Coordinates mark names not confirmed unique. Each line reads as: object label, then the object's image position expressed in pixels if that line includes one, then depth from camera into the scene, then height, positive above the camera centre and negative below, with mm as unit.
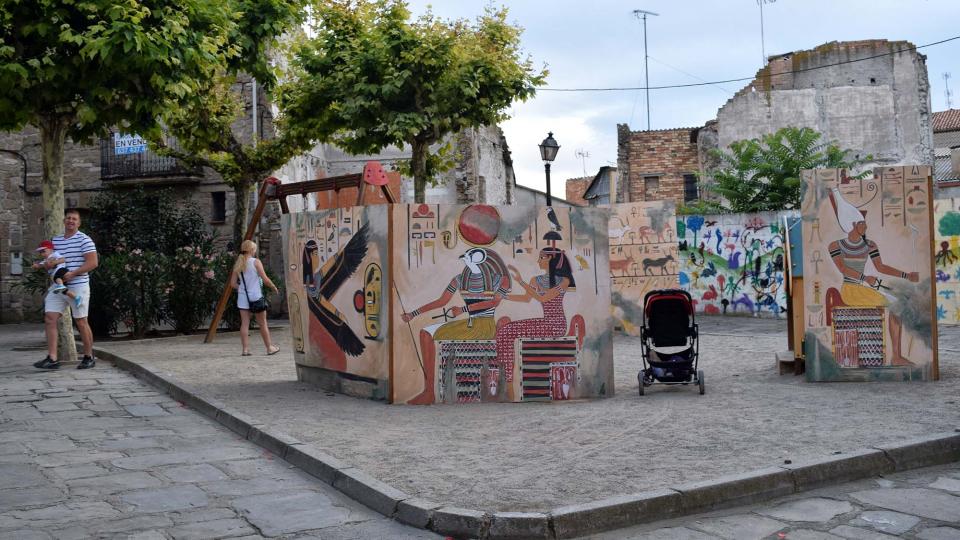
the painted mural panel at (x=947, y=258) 16484 -4
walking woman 13859 -127
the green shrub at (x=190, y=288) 18000 -173
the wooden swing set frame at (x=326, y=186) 9773 +1114
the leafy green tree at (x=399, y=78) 18500 +4072
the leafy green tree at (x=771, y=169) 23984 +2519
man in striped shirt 11953 +47
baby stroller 9344 -775
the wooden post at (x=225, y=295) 14981 -294
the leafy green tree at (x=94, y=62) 11211 +2822
